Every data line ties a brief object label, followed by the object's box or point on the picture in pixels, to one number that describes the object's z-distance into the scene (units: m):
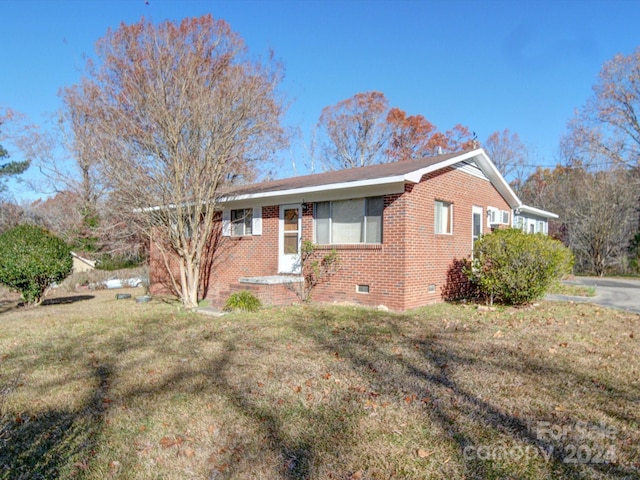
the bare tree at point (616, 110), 21.55
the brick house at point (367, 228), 9.11
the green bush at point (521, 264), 8.66
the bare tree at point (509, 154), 29.69
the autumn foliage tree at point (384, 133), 26.78
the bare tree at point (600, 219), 21.20
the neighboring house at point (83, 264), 20.14
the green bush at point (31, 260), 9.79
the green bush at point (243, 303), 8.85
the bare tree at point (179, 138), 9.20
